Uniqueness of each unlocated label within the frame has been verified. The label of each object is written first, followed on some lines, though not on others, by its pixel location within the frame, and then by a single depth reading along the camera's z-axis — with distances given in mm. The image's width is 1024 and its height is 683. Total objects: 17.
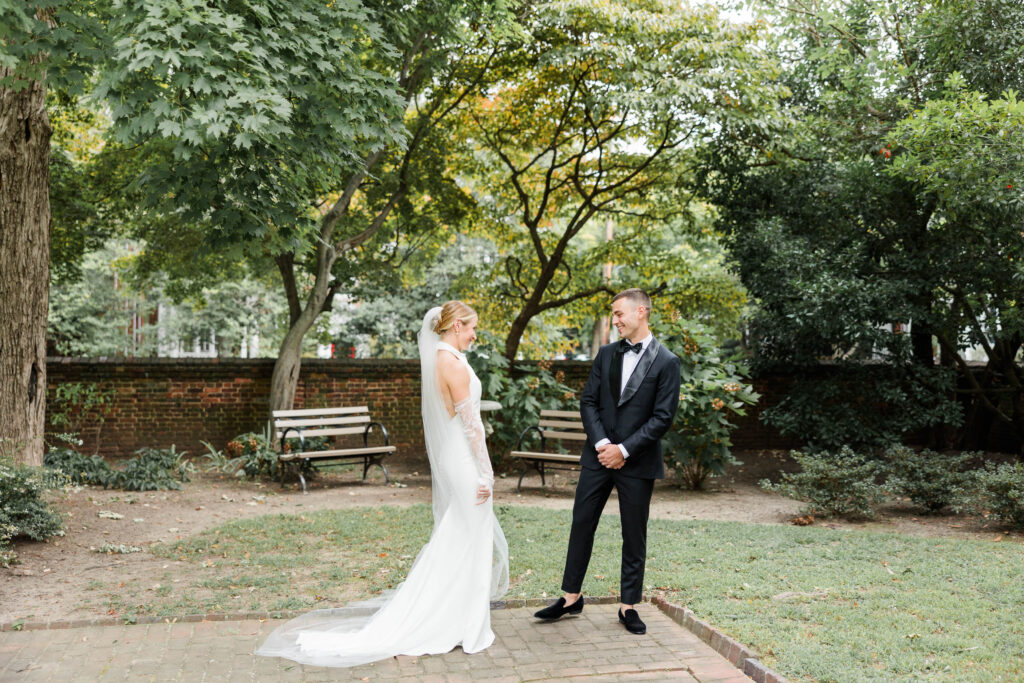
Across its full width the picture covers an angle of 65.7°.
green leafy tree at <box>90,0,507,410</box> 5457
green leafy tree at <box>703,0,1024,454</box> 10070
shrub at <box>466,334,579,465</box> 11570
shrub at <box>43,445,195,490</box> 10031
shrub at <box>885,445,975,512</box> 8336
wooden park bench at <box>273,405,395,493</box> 10453
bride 4656
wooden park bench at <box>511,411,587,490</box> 10188
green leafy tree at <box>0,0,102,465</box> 7766
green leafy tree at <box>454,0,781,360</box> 11703
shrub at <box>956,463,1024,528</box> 7531
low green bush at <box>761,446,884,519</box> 8219
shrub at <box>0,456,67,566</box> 6723
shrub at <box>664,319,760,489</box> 10062
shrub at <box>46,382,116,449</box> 12812
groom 4906
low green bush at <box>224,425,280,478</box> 11188
